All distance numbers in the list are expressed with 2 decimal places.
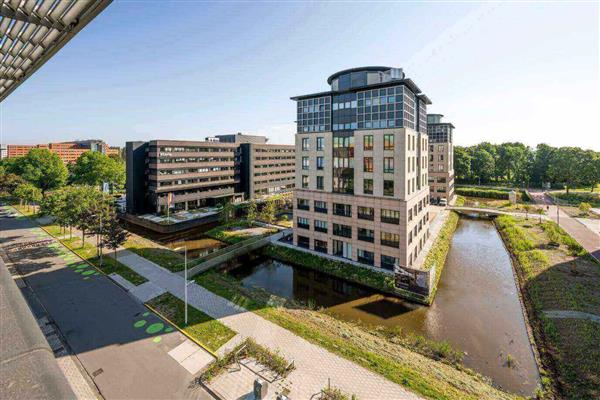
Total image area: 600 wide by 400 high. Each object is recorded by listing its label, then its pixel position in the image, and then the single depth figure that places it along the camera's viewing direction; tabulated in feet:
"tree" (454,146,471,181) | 315.45
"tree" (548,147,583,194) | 254.27
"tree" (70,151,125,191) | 263.70
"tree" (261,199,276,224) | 161.88
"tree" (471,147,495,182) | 324.60
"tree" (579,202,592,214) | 182.92
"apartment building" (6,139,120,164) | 538.47
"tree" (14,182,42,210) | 207.31
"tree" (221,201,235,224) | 180.73
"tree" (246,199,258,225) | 166.30
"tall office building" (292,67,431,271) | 104.44
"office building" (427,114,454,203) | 233.96
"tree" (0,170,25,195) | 237.66
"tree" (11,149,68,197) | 252.09
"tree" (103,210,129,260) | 108.88
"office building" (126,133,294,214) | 188.65
